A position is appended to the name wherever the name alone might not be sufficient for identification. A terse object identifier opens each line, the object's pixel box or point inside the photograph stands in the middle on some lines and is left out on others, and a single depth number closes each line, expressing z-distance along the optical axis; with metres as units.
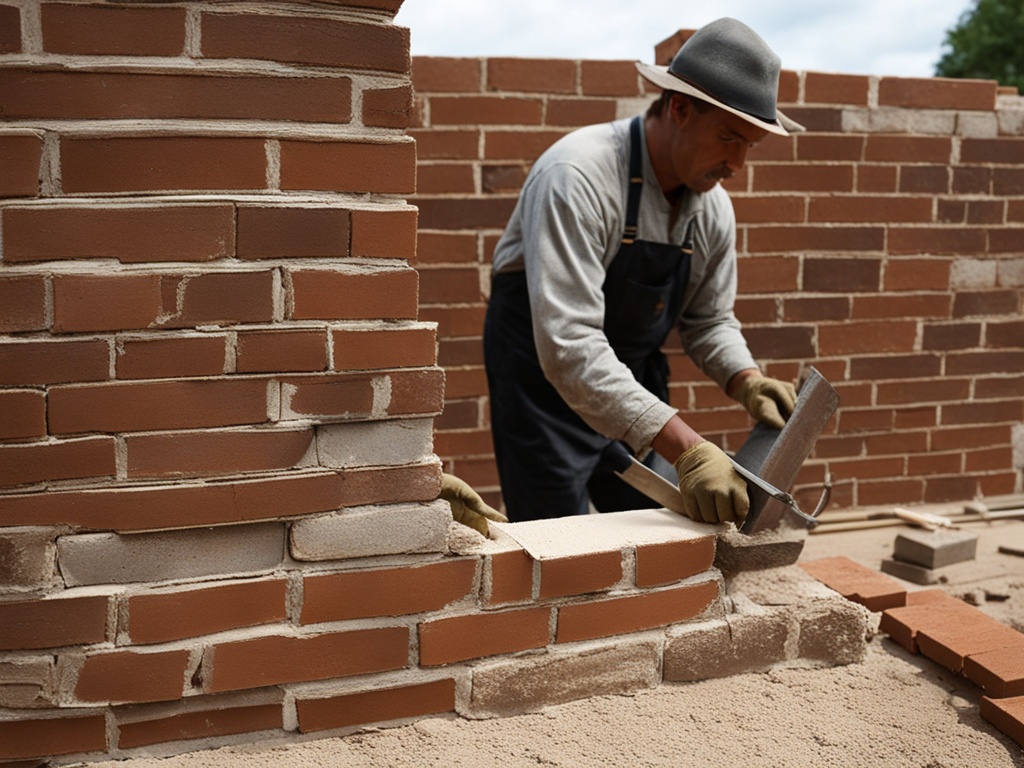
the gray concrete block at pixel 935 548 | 3.26
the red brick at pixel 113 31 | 1.47
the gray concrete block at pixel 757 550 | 2.20
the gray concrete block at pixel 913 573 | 3.20
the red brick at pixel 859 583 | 2.54
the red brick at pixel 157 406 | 1.55
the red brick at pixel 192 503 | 1.58
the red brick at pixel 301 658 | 1.70
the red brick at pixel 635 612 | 1.95
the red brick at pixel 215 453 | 1.60
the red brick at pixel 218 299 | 1.58
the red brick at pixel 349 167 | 1.62
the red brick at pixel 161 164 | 1.51
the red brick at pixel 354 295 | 1.64
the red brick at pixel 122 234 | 1.50
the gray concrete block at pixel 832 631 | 2.16
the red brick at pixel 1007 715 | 1.93
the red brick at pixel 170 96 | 1.47
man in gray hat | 2.29
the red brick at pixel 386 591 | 1.74
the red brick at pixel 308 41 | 1.55
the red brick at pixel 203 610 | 1.65
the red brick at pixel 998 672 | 2.06
